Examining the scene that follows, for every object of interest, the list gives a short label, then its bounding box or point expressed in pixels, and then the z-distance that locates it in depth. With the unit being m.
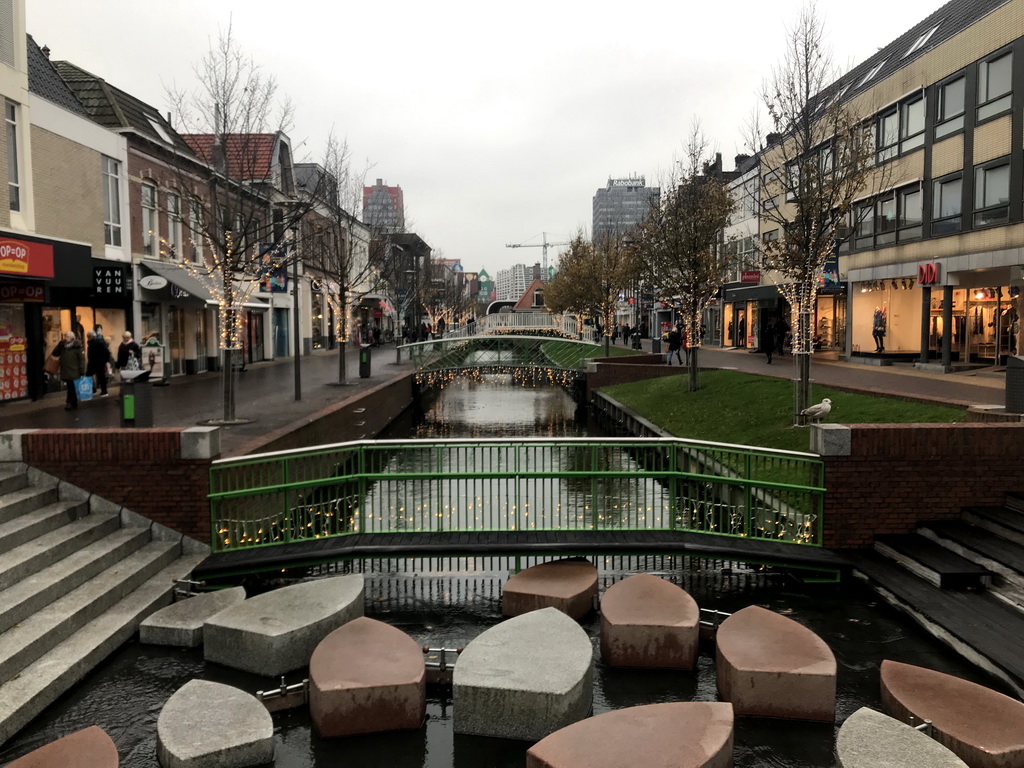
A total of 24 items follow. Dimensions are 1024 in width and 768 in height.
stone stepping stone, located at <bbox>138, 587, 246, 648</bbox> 7.19
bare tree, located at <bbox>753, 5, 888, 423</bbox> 14.55
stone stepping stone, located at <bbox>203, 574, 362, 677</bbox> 6.69
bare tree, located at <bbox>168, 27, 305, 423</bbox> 15.38
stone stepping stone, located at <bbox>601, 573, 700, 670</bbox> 6.71
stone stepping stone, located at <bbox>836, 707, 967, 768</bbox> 4.77
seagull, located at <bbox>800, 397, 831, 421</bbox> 11.66
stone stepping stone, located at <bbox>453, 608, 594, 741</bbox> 5.66
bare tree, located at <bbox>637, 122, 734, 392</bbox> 22.70
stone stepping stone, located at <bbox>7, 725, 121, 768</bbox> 4.91
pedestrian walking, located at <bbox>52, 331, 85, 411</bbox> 16.00
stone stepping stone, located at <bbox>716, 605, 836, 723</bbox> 5.85
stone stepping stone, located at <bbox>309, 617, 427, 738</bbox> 5.73
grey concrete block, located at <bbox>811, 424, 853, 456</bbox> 8.87
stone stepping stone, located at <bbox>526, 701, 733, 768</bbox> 4.72
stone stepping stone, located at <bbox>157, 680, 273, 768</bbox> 5.16
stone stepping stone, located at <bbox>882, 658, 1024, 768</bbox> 4.96
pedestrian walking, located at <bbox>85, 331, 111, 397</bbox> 18.62
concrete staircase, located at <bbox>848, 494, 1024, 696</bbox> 6.50
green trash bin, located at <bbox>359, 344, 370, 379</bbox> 27.14
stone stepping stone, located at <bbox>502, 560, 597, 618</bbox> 7.66
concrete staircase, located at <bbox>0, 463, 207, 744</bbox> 6.12
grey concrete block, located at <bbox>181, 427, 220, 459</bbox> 8.84
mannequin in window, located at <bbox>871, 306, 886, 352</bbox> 28.73
